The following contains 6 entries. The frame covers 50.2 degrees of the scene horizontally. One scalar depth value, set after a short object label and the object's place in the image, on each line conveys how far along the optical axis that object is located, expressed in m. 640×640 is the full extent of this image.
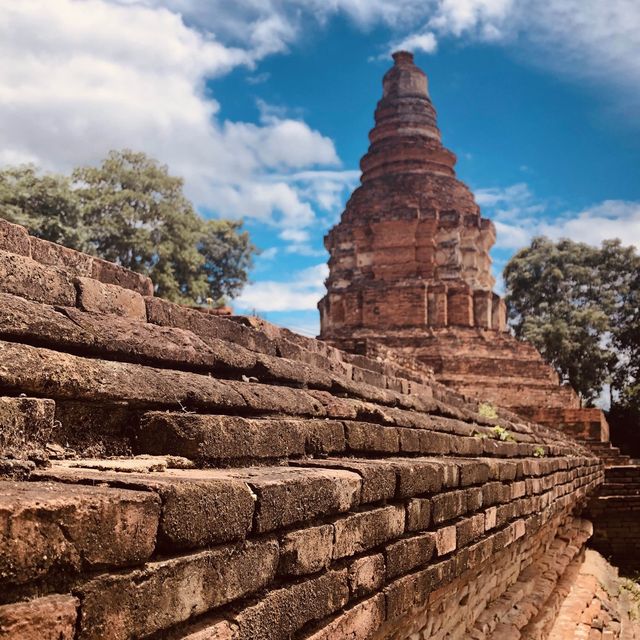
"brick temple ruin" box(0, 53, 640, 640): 1.48
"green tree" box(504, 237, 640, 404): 27.56
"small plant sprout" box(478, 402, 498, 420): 8.28
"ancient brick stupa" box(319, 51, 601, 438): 18.95
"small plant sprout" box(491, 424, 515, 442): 7.40
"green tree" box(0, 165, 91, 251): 21.27
